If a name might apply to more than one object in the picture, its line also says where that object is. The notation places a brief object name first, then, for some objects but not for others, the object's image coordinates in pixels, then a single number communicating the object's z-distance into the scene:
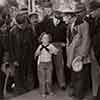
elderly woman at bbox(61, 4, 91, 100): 3.21
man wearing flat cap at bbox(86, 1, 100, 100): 3.16
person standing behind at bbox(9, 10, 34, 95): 3.38
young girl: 3.31
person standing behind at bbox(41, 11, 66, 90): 3.26
